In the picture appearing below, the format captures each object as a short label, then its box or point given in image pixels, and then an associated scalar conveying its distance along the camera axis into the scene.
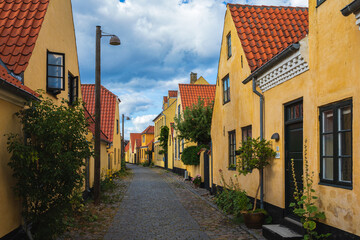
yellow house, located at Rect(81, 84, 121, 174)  24.14
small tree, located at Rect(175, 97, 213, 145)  20.38
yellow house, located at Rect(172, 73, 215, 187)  28.14
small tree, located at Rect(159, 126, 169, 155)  36.31
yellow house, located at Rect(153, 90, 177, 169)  35.94
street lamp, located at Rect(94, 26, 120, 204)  12.44
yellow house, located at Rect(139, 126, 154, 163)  54.00
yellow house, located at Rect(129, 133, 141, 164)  72.75
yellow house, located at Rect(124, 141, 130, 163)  83.90
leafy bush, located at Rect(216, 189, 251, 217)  8.68
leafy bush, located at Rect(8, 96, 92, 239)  6.00
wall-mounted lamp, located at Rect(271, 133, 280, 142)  7.85
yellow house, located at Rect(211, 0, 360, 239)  5.24
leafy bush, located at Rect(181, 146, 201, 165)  20.72
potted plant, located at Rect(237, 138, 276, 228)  8.10
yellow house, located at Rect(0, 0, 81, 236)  5.66
